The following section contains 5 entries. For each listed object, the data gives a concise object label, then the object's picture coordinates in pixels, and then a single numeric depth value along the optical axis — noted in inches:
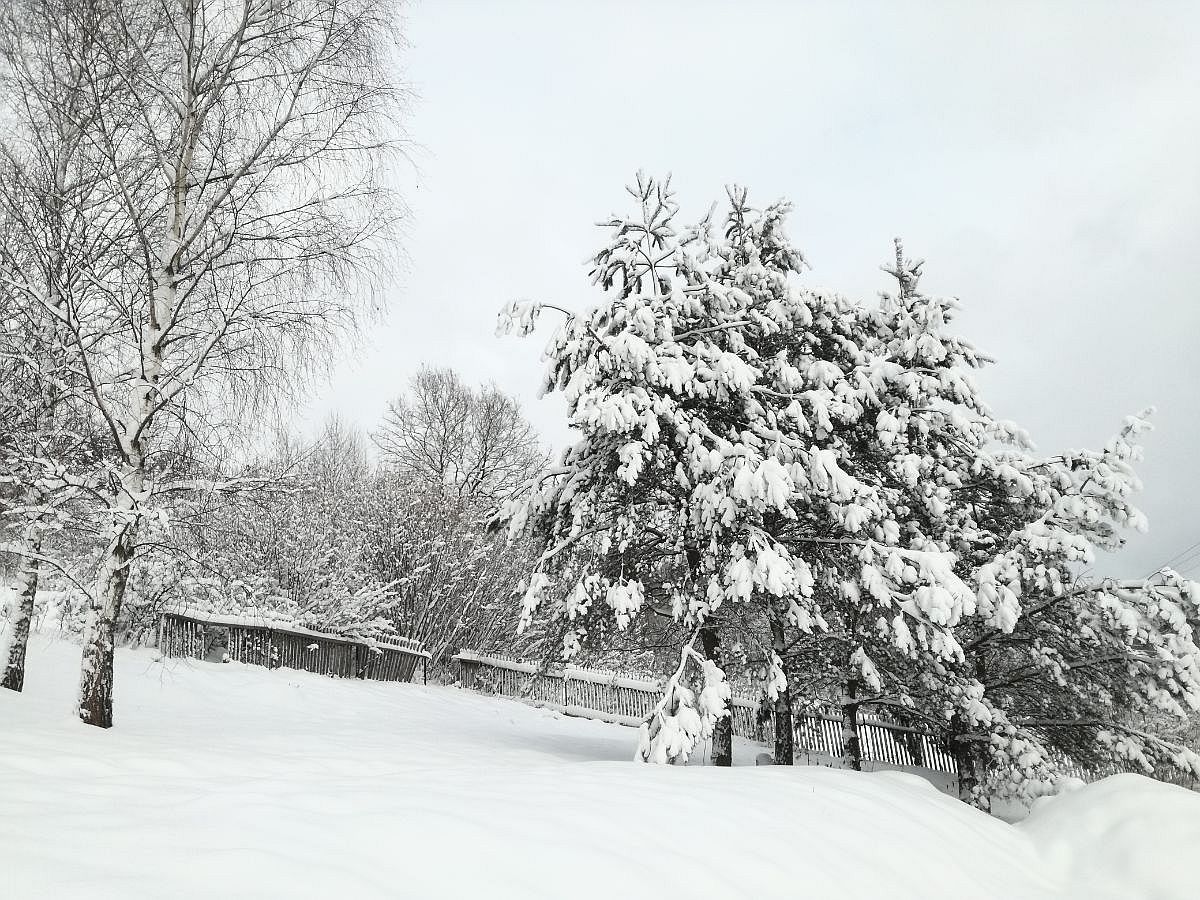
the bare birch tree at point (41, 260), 242.8
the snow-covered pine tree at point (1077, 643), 322.3
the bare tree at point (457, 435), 1108.5
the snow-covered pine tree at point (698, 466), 299.3
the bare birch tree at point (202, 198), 265.1
